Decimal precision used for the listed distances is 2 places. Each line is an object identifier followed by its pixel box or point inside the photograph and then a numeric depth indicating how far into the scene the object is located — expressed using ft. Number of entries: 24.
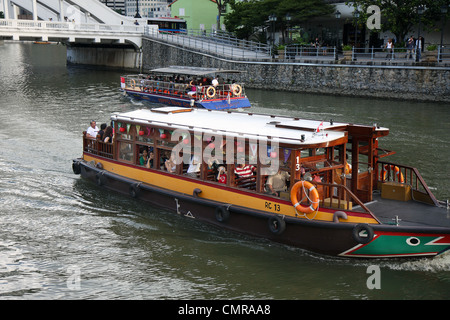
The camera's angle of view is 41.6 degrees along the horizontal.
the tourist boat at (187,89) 97.40
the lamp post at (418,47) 103.70
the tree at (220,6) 180.90
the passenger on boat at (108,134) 50.77
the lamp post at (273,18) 132.96
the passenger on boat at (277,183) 37.27
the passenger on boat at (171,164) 43.62
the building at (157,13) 433.23
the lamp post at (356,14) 119.94
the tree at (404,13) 109.60
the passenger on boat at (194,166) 42.55
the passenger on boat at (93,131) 55.21
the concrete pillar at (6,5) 185.98
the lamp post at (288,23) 131.06
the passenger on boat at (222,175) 40.41
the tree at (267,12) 142.41
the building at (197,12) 220.02
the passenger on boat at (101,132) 52.03
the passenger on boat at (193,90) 98.02
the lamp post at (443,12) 101.71
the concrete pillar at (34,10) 173.75
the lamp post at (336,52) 119.29
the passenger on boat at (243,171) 40.16
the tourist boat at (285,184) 33.91
